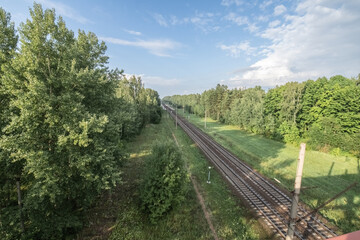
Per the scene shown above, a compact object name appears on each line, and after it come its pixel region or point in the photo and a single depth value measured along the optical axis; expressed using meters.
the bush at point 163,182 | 13.93
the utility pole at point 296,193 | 7.20
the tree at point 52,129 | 9.59
